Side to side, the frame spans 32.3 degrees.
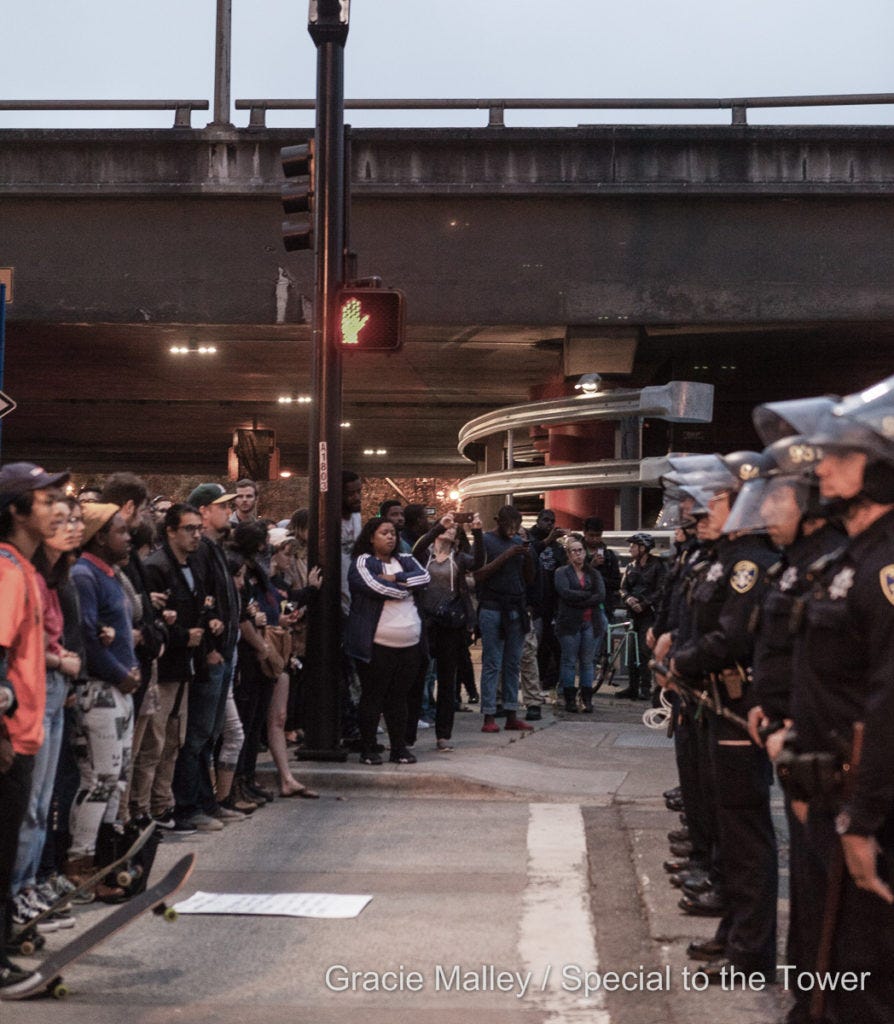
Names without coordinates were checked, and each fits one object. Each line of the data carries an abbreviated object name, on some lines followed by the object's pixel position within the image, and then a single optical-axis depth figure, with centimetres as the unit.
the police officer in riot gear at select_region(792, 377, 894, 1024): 402
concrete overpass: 1777
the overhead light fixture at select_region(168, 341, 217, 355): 2060
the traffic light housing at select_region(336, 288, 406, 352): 1172
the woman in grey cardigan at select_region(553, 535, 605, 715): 1611
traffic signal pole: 1182
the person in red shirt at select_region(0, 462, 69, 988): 579
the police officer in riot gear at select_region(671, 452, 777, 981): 597
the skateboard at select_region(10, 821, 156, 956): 623
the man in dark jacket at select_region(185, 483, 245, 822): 948
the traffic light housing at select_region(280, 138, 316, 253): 1210
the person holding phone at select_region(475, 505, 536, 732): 1441
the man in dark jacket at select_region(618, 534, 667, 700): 1702
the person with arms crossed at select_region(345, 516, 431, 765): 1178
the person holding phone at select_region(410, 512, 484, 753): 1326
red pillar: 1930
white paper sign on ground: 724
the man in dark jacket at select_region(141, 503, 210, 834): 920
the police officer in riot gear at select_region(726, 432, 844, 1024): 493
